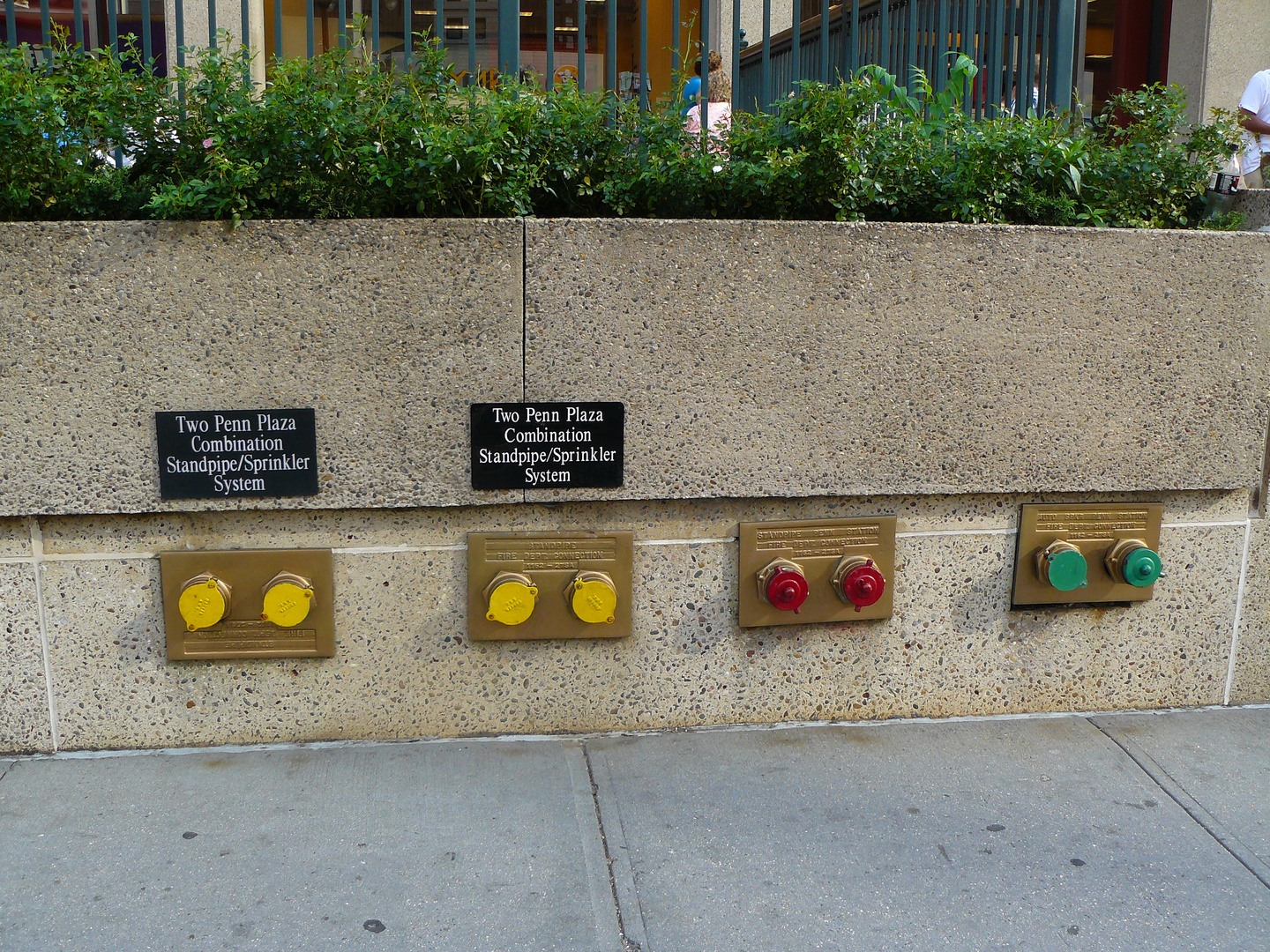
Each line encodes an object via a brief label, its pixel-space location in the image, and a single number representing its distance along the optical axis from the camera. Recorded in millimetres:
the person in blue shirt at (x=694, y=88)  3601
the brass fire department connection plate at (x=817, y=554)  3385
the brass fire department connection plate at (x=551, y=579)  3254
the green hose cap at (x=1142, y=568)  3443
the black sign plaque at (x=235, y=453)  3070
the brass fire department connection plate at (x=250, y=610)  3174
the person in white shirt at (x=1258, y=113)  5262
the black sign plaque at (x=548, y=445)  3174
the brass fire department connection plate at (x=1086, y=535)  3502
